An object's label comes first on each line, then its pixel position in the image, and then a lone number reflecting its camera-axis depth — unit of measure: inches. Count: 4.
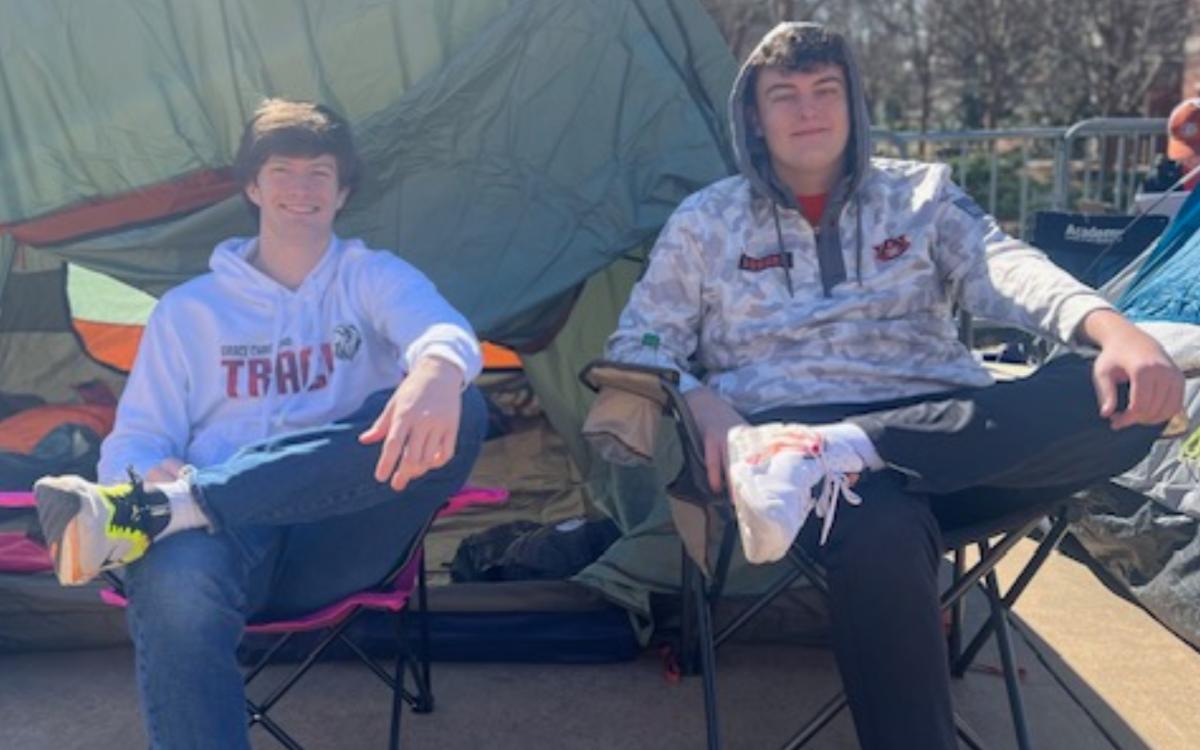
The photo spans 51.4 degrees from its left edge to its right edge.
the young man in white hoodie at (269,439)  75.5
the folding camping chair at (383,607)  85.5
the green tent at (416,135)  119.2
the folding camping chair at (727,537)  84.0
